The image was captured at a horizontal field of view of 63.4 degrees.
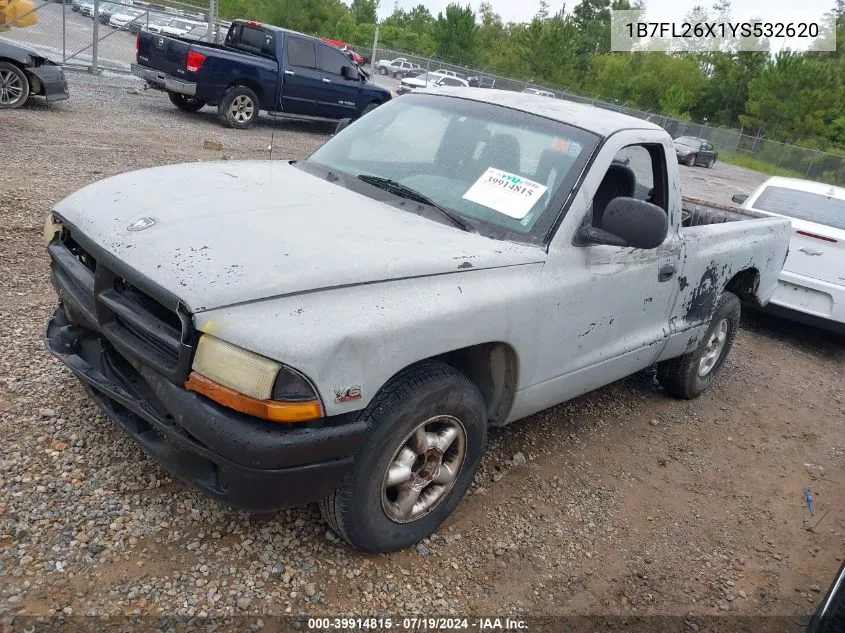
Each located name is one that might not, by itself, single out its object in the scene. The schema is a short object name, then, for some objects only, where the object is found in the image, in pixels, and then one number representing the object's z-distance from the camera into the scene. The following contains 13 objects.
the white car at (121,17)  19.44
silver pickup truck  2.27
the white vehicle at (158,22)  17.64
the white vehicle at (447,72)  34.20
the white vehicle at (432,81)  29.77
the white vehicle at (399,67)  37.62
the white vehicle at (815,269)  6.36
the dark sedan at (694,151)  29.80
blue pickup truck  11.94
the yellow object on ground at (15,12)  13.32
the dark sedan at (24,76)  9.83
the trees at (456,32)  57.16
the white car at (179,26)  18.55
